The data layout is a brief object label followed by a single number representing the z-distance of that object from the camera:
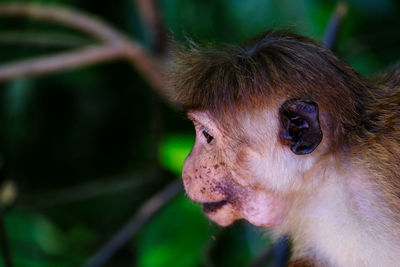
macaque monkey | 1.89
